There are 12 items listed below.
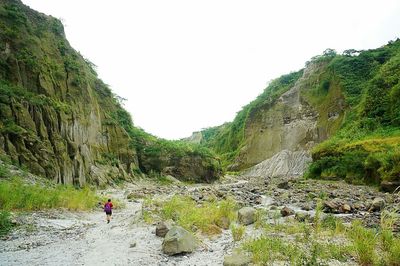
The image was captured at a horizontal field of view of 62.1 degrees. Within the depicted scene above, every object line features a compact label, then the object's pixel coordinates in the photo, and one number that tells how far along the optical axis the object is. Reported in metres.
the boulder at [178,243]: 8.91
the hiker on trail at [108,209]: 14.69
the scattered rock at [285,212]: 13.72
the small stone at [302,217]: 12.06
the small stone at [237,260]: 7.53
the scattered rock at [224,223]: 11.85
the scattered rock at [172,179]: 51.00
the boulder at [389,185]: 22.17
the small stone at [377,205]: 14.16
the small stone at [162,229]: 10.79
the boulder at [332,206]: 14.42
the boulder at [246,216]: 12.32
